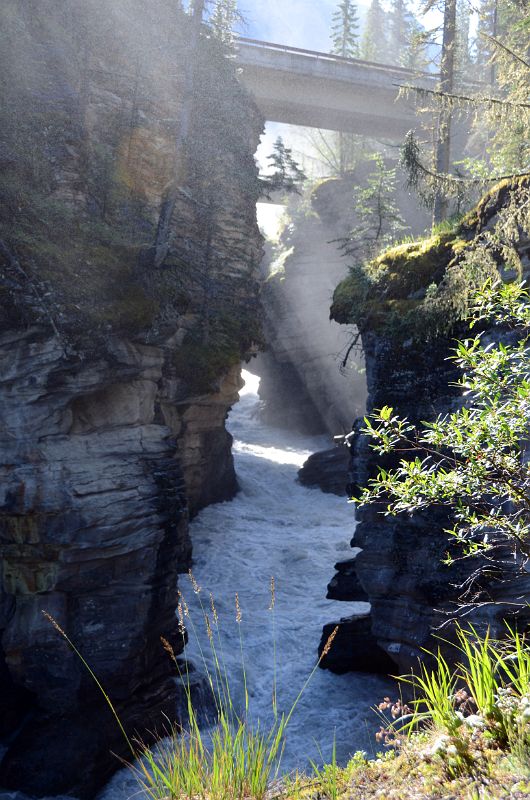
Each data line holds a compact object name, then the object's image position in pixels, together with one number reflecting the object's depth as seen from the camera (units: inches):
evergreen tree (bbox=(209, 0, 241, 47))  937.5
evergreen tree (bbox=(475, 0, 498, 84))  1431.5
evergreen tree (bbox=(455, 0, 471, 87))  1652.3
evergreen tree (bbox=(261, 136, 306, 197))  1090.5
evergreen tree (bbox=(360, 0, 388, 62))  2129.7
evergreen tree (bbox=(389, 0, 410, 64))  2261.0
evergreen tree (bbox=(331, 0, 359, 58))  1750.7
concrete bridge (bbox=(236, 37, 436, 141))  1232.2
